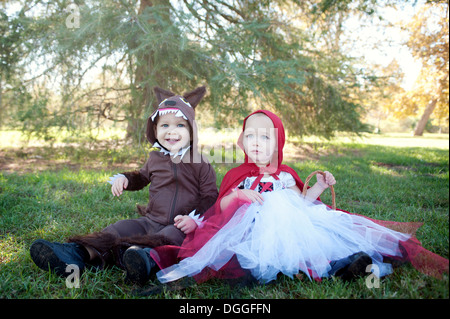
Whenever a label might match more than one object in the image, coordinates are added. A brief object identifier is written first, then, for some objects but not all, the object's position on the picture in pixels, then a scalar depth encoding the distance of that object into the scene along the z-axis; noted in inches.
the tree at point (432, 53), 363.9
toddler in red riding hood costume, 65.3
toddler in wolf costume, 81.4
